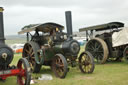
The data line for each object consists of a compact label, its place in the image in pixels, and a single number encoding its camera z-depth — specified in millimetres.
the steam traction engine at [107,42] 8453
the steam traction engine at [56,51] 6219
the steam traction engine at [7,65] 4402
